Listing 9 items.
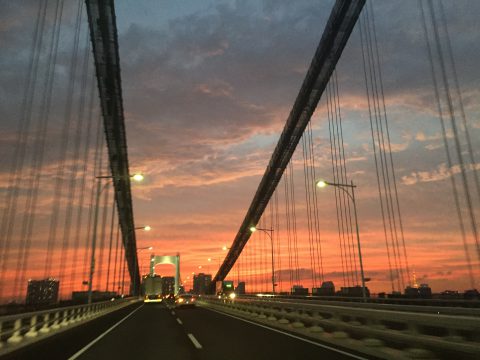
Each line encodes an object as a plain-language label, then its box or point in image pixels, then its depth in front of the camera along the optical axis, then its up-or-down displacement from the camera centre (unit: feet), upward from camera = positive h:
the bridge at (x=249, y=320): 29.96 -2.80
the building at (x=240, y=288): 263.06 +5.43
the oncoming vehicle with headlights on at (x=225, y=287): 228.72 +5.20
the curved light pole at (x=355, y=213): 84.96 +17.00
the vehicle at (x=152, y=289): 196.24 +4.20
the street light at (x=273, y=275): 123.71 +6.10
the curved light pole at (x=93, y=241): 83.61 +12.58
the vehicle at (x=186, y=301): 122.01 -1.06
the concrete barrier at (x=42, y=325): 37.91 -3.17
